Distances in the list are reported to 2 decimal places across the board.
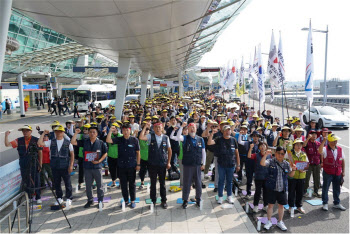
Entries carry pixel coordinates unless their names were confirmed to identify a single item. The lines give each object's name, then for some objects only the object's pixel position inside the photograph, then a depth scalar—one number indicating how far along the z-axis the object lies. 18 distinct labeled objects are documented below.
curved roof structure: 6.47
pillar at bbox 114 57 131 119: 14.70
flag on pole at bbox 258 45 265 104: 13.14
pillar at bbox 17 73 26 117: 23.58
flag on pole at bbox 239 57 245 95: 21.66
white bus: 29.41
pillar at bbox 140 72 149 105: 29.49
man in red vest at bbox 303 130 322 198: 6.25
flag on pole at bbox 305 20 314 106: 9.28
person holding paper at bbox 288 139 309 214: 5.26
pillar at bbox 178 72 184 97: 38.79
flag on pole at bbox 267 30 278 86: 11.62
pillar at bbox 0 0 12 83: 5.02
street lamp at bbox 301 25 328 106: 18.73
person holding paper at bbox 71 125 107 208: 5.56
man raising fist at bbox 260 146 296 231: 4.84
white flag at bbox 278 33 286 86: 11.32
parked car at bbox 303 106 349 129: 16.52
